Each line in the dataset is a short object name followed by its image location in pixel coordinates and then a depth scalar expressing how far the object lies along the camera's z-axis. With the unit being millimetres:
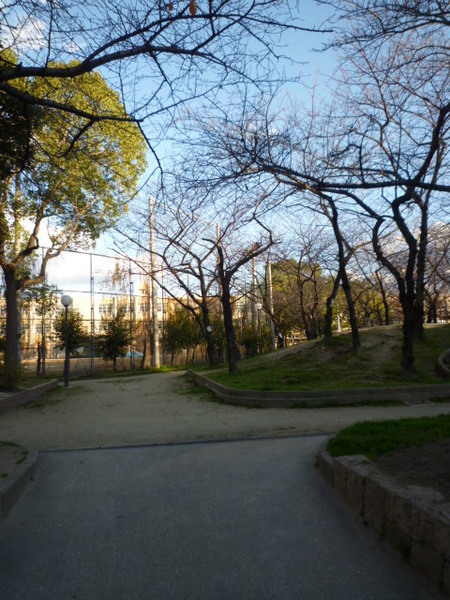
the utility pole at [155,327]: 34156
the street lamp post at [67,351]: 20505
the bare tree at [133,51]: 5770
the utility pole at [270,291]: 35375
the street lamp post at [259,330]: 34816
